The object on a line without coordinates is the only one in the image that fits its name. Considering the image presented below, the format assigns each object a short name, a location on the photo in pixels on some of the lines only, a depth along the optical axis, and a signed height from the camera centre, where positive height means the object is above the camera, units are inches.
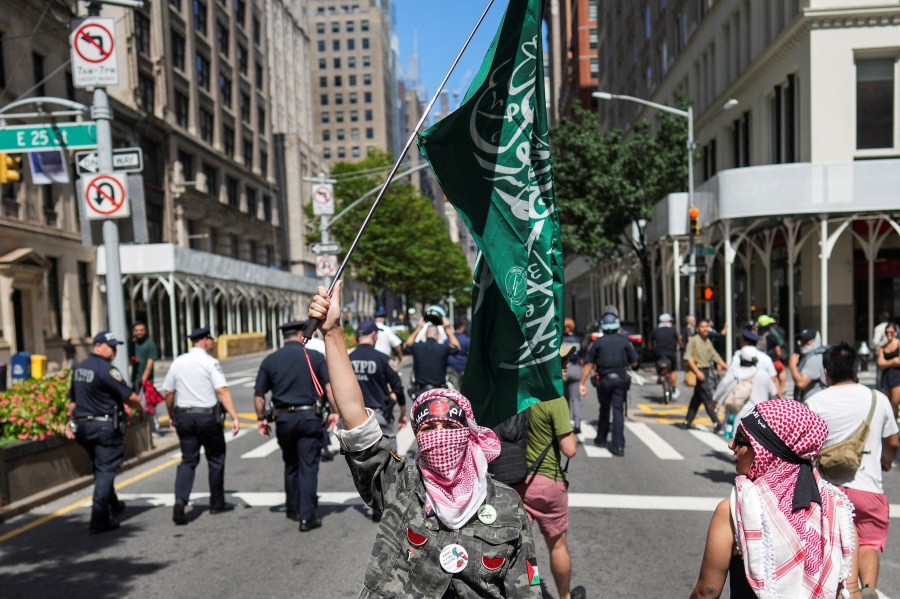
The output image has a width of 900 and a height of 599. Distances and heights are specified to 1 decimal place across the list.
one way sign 440.8 +68.3
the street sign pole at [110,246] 432.8 +19.4
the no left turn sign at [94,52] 424.2 +126.5
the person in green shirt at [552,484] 199.8 -58.4
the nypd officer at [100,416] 292.7 -52.5
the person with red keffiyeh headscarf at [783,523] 107.0 -37.4
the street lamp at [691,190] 836.0 +82.1
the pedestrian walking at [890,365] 352.8 -51.1
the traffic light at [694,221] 820.0 +43.8
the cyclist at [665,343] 637.3 -66.7
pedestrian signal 836.0 -34.6
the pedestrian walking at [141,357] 490.9 -51.6
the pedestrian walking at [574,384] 467.2 -72.8
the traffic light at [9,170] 555.8 +81.9
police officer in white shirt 306.2 -52.1
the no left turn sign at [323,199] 929.5 +90.2
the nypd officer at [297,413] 288.8 -53.3
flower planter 326.3 -84.7
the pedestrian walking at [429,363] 386.6 -47.0
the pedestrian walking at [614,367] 429.1 -57.8
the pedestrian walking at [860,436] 182.5 -43.6
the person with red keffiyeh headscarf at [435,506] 109.8 -34.9
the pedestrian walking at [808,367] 294.8 -43.0
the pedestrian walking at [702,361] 498.9 -65.2
